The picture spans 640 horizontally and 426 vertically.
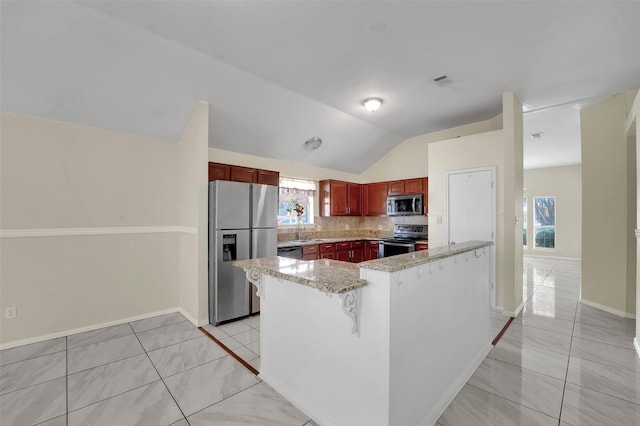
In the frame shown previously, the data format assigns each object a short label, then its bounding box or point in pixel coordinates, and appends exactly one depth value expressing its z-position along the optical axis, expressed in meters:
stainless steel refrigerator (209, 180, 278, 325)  3.45
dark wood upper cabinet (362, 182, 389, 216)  6.12
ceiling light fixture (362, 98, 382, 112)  3.90
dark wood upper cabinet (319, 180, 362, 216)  5.96
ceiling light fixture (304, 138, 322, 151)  5.14
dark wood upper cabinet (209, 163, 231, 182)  4.09
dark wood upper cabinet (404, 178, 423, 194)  5.47
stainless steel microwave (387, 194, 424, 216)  5.38
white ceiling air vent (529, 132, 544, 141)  5.42
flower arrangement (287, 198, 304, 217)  5.59
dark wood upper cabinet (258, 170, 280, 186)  4.66
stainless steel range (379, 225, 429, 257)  5.22
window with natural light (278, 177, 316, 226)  5.57
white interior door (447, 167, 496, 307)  3.96
